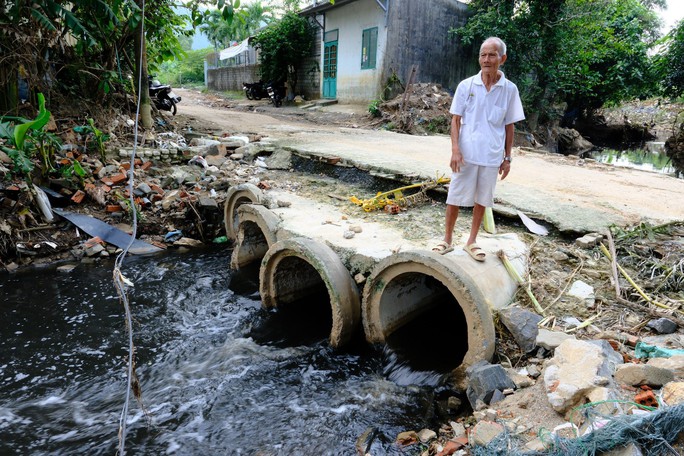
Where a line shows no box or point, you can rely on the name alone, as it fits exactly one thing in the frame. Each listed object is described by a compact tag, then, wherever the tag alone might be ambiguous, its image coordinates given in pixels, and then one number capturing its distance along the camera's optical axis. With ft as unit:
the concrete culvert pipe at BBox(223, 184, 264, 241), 17.56
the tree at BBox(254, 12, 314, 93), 55.88
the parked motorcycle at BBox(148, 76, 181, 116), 33.91
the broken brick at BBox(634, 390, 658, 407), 6.57
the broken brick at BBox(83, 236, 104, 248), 18.43
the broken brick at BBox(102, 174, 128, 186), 20.89
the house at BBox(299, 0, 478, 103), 44.57
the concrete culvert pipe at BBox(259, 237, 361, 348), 11.72
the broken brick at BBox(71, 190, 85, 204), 19.71
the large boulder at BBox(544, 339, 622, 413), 7.00
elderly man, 9.70
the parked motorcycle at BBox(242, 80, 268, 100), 61.87
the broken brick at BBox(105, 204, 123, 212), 19.99
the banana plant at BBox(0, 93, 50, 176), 14.34
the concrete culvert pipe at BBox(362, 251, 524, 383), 9.47
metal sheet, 18.84
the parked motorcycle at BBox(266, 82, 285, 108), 55.83
